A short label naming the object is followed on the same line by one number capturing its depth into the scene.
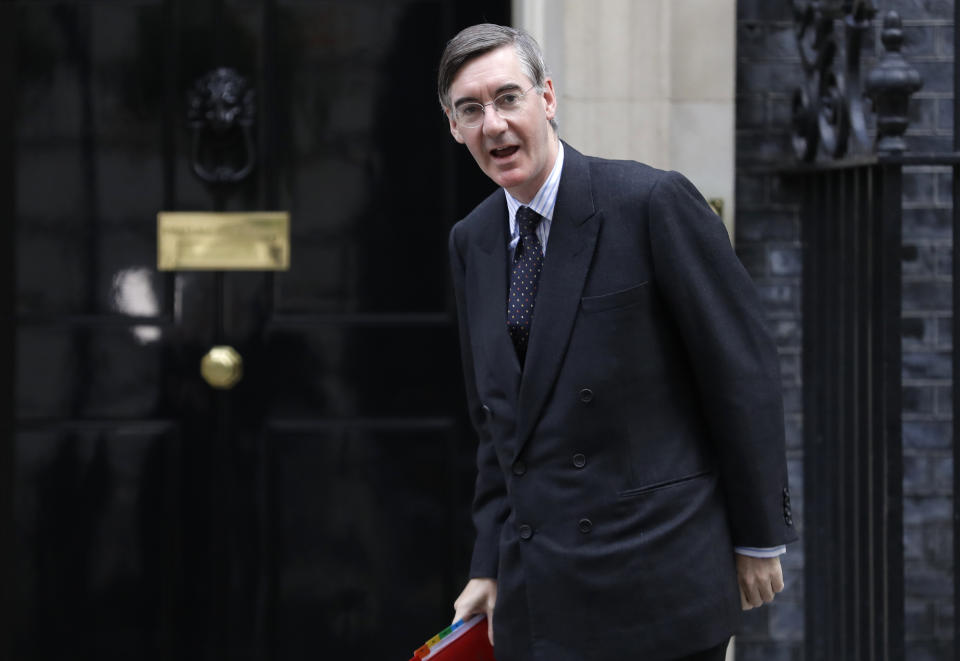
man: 4.76
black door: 8.77
